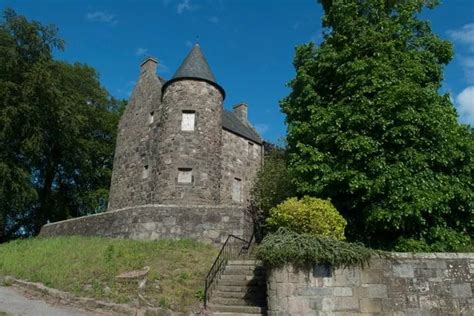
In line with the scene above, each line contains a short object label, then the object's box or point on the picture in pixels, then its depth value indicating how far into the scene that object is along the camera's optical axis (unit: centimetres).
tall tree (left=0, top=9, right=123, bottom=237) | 2327
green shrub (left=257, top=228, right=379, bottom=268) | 999
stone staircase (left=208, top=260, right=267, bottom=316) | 1090
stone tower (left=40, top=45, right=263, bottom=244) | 1691
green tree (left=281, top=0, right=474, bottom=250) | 1287
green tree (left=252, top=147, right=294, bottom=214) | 1785
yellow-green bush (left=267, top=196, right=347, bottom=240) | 1142
